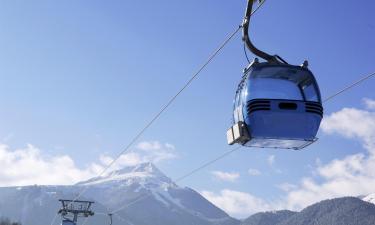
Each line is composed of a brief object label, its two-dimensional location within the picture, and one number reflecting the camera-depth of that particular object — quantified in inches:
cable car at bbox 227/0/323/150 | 323.0
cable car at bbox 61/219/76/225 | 1837.2
